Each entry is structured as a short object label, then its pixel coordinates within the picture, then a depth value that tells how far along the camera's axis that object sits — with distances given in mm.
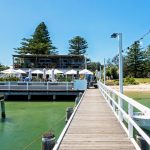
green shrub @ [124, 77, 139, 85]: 27799
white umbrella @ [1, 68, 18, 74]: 18333
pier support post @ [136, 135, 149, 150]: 3617
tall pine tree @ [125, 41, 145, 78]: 35672
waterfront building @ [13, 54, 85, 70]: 26724
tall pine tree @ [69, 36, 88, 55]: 38353
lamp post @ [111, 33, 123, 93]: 6067
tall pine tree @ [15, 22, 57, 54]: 33957
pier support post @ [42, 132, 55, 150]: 3608
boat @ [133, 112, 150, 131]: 7283
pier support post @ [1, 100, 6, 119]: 10340
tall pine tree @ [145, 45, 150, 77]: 36184
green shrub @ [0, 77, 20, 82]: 18699
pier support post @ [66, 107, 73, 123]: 7735
